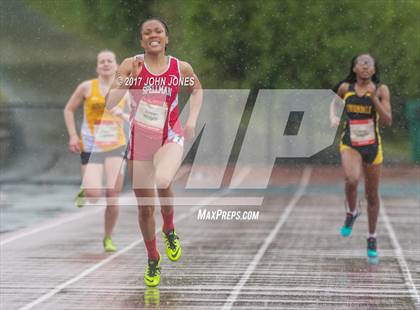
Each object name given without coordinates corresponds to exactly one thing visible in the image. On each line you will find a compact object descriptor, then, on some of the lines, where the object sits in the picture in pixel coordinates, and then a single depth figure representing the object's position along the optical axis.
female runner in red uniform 6.66
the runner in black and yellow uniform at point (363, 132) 10.05
